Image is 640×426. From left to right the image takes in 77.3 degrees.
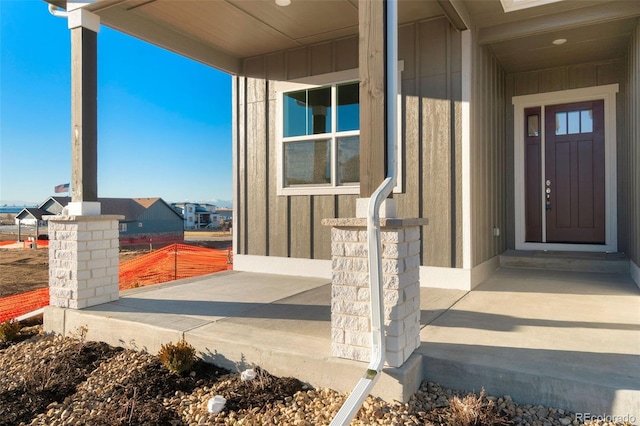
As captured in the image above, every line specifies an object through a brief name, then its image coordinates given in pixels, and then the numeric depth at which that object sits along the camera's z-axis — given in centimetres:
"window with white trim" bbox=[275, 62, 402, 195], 479
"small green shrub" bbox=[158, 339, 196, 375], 251
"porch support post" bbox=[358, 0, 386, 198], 218
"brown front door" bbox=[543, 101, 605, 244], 534
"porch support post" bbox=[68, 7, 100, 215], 358
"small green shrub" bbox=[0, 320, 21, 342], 331
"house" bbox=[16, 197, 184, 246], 3013
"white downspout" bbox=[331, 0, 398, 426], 179
